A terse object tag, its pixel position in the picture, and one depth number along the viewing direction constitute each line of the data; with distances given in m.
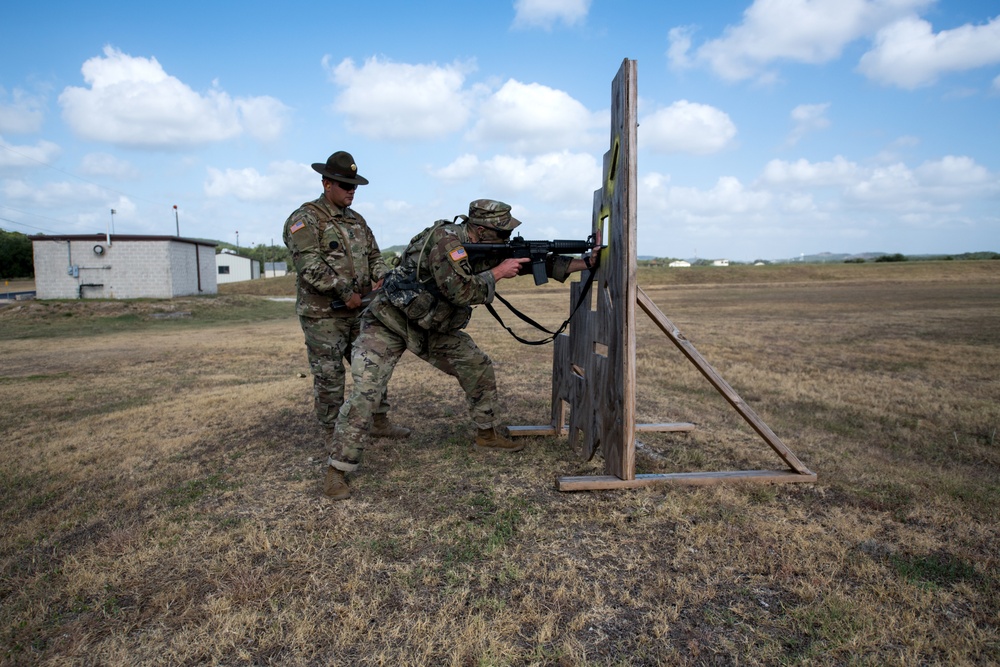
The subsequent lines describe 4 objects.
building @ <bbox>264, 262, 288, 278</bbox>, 75.91
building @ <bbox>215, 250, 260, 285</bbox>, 61.78
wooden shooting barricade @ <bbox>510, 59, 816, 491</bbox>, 3.87
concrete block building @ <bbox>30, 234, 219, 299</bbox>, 28.38
